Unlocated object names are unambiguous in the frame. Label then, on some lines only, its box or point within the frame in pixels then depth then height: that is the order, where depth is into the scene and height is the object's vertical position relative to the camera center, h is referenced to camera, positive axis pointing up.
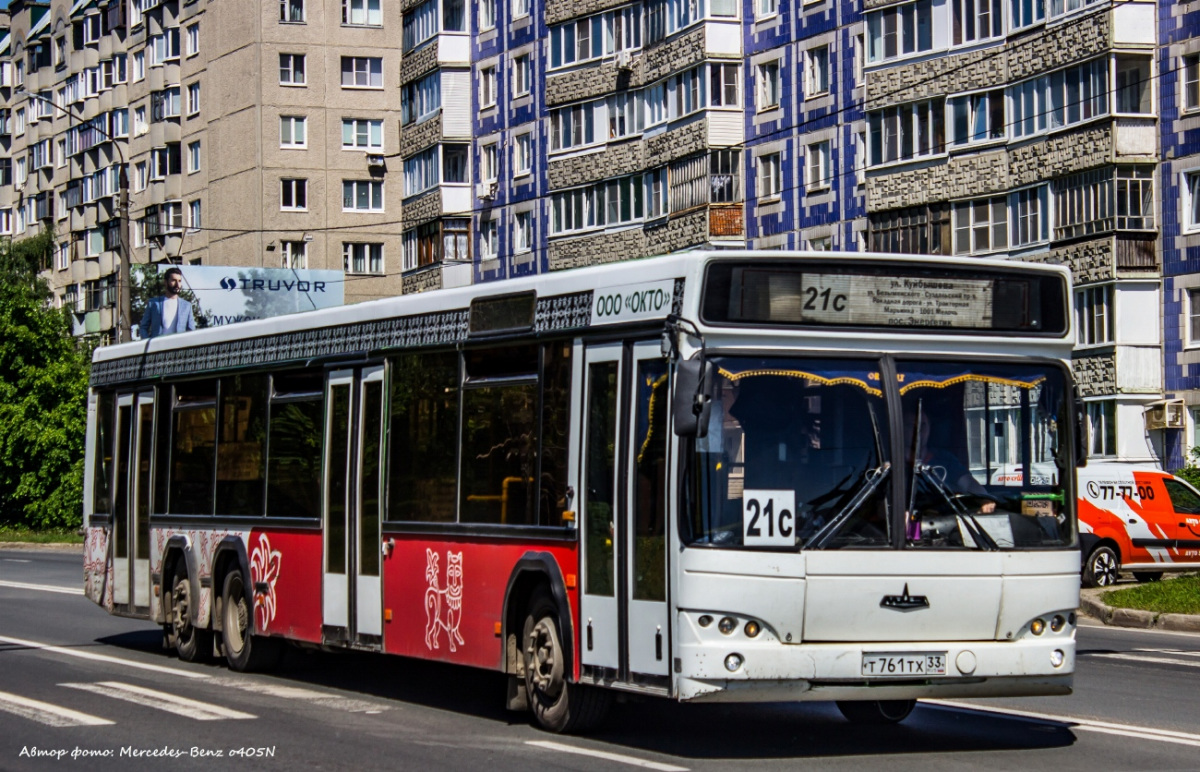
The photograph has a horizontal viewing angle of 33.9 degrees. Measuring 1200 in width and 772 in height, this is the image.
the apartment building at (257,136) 81.81 +15.69
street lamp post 39.38 +4.86
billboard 61.88 +6.89
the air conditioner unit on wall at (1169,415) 43.12 +1.77
